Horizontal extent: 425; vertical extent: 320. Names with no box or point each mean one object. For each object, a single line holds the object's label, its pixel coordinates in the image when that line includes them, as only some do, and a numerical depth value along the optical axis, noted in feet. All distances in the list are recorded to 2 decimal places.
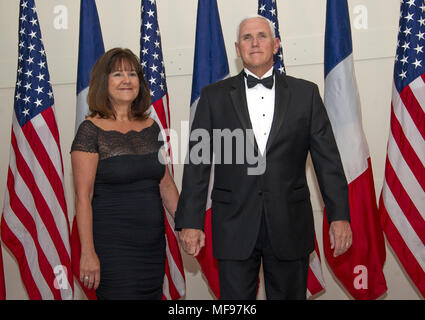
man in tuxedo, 6.62
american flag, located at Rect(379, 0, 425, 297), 9.76
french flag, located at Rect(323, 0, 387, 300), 10.12
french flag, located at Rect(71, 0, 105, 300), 10.75
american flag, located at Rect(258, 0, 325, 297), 10.35
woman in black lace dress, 7.24
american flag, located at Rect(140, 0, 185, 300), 10.72
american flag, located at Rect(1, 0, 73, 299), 10.78
